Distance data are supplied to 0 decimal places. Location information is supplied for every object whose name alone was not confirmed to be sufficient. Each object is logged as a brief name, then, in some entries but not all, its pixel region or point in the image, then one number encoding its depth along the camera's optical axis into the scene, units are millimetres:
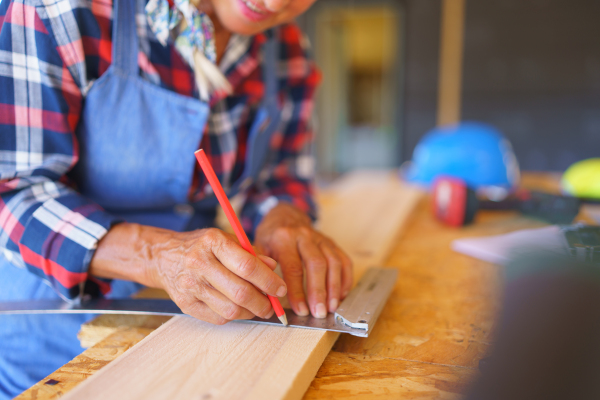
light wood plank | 417
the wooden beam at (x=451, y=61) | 4406
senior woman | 604
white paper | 642
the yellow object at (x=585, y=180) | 1312
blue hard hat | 1666
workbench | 479
